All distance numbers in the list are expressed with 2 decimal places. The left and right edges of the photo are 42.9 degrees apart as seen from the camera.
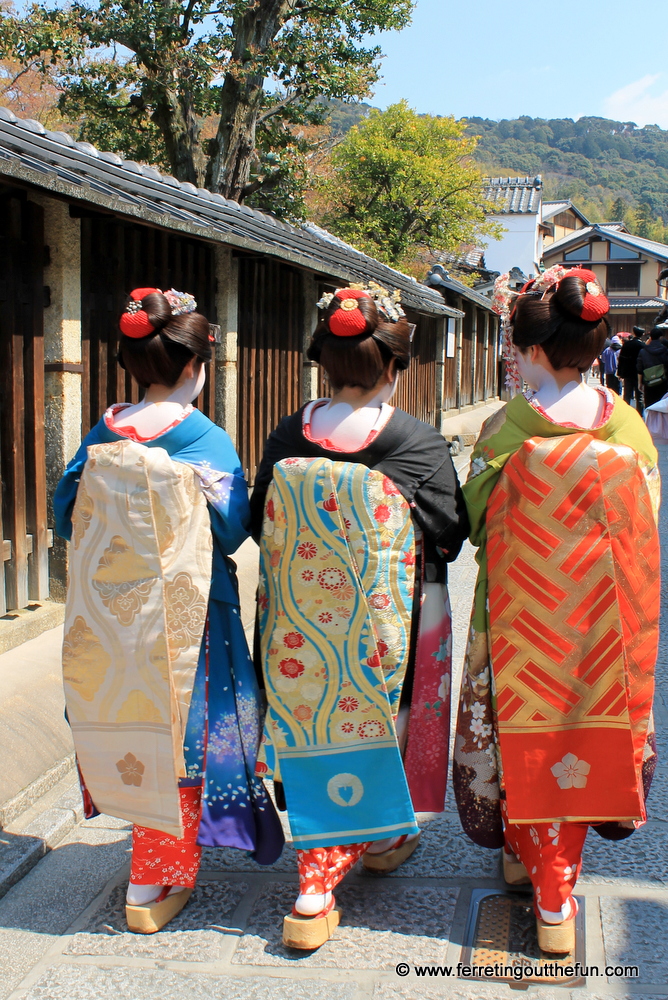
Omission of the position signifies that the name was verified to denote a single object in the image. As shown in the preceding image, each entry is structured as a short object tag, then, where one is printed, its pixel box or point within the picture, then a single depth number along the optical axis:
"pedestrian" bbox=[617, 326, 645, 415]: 18.84
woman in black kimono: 2.55
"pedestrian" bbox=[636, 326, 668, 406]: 13.24
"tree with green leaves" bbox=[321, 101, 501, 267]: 21.81
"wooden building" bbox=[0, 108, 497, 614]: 4.61
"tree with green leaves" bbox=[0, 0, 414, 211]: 15.95
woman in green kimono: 2.44
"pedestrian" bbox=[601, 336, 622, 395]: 22.47
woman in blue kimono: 2.66
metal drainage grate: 2.39
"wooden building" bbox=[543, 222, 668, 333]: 42.75
